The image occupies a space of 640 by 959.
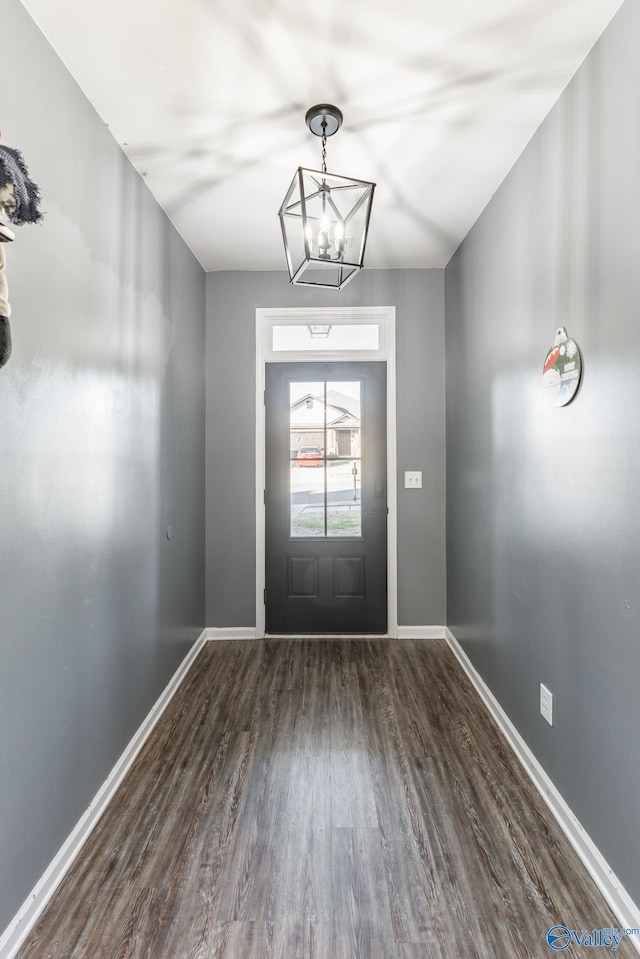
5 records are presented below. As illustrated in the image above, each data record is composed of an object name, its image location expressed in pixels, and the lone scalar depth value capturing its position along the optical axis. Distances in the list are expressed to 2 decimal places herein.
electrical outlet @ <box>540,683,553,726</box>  1.88
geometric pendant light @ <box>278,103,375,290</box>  1.57
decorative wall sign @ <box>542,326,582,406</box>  1.69
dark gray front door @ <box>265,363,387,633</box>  3.50
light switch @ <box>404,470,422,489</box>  3.49
